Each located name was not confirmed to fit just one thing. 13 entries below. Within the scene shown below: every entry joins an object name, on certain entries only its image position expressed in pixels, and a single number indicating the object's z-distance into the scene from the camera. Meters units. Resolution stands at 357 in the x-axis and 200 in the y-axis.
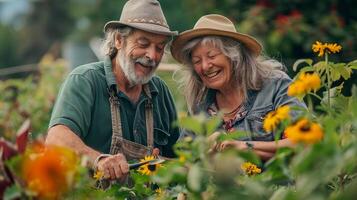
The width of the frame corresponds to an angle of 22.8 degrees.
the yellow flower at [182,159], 2.30
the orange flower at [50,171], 2.04
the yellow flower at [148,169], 2.95
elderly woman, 4.09
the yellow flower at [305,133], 1.95
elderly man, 4.08
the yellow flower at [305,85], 2.40
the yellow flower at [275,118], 2.26
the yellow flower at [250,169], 2.95
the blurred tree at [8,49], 27.55
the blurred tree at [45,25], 27.09
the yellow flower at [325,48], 3.29
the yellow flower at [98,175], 2.95
